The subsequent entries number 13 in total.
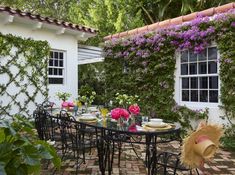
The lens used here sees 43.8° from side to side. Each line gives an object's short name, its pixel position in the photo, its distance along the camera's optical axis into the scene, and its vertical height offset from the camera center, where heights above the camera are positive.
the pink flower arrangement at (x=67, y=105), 5.95 -0.36
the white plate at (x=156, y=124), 3.98 -0.51
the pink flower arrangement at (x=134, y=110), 4.38 -0.34
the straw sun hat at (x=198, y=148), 1.25 -0.26
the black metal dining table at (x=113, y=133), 3.79 -0.64
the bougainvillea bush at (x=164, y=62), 6.98 +0.76
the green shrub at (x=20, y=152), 1.39 -0.32
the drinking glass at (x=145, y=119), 4.62 -0.51
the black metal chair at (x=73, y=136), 4.50 -0.77
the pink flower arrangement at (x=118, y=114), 4.07 -0.37
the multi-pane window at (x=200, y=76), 7.50 +0.32
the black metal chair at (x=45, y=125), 5.32 -0.71
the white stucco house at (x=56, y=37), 8.37 +1.62
